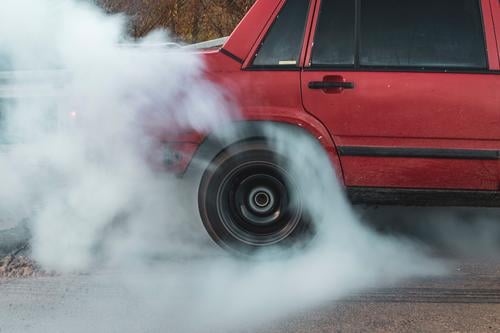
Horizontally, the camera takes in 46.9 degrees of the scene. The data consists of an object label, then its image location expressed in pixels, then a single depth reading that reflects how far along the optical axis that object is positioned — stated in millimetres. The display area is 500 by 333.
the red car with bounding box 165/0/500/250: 3467
